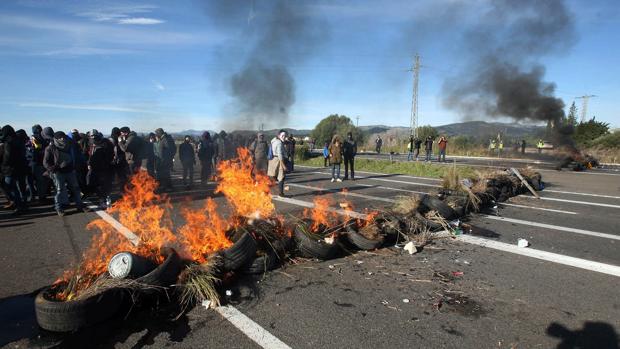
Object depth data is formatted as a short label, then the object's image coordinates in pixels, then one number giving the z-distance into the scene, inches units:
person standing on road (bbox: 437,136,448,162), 875.4
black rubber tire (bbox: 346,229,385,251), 208.8
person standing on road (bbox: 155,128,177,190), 412.2
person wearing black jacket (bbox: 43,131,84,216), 286.2
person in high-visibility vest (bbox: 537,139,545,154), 1176.8
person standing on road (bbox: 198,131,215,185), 451.1
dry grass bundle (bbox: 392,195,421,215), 254.1
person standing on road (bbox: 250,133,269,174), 427.5
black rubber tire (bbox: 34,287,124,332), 120.8
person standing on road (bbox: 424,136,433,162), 908.7
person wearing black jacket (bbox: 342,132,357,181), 527.2
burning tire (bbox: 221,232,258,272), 164.7
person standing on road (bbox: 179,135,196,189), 456.1
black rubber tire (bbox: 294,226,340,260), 191.9
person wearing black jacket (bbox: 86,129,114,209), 321.1
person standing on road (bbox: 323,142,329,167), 794.8
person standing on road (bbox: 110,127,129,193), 342.3
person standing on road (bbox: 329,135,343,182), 505.5
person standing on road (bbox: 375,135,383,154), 1438.2
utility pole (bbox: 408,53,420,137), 1244.6
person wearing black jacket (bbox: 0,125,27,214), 295.9
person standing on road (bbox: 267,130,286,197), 371.2
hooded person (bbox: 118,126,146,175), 354.6
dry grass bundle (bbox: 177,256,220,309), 143.7
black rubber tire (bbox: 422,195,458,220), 271.5
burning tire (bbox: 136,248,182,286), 140.4
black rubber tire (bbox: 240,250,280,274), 172.8
